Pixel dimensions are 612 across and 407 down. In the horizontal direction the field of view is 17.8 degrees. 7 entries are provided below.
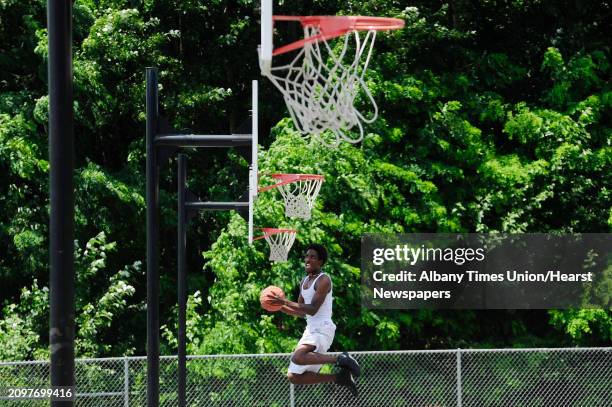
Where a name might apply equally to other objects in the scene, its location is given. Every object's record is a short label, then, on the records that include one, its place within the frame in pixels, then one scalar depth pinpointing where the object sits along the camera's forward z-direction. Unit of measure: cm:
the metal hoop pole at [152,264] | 1459
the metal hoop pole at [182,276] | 1962
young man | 1612
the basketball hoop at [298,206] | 2485
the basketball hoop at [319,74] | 893
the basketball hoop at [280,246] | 2401
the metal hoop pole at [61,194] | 816
